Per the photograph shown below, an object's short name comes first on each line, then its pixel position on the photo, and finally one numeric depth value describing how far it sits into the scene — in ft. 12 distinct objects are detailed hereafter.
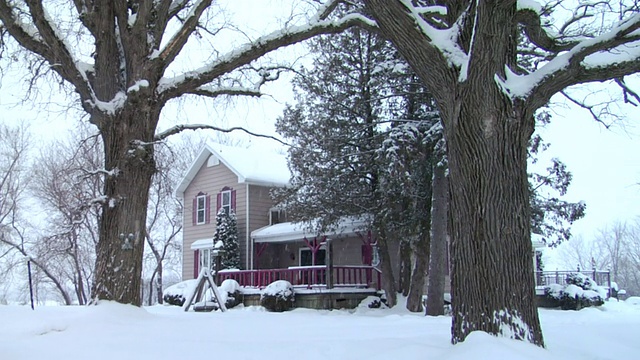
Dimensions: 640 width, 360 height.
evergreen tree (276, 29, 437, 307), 49.26
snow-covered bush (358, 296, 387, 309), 55.67
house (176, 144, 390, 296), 60.49
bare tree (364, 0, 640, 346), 16.46
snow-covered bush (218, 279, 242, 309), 58.49
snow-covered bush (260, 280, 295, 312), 54.08
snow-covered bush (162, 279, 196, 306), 63.21
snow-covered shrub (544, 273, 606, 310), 57.98
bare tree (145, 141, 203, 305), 102.91
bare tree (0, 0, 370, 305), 26.50
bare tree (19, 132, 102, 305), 89.33
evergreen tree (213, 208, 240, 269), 71.36
